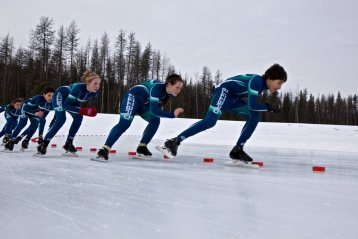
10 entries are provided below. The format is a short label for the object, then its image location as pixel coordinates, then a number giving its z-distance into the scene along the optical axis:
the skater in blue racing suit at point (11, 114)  9.38
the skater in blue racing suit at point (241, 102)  4.99
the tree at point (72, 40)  45.69
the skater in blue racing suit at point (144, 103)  5.48
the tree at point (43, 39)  43.78
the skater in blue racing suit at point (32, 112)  8.17
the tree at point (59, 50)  44.31
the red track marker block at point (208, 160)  5.45
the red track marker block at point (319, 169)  4.63
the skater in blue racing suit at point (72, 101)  6.18
